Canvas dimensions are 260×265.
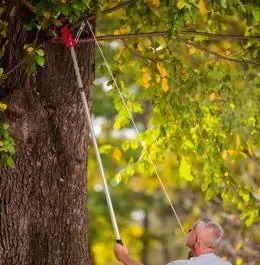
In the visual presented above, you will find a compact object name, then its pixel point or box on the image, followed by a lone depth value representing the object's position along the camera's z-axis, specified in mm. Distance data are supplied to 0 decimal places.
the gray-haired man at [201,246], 9711
